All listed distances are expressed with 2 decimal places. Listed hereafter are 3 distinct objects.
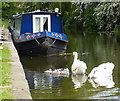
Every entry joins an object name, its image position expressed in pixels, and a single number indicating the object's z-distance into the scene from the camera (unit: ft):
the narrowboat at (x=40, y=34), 59.26
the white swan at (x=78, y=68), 38.55
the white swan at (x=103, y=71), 36.86
